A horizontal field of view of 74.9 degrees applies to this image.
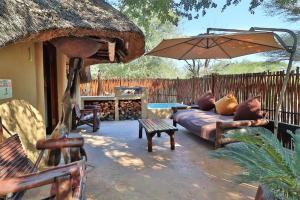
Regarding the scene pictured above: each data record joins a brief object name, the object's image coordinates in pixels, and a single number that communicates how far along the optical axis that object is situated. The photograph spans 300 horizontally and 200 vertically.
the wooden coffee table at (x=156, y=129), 3.55
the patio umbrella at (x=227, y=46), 3.24
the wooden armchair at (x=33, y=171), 1.19
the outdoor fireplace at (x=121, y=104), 6.50
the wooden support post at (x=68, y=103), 2.55
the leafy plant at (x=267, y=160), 1.32
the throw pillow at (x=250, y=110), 3.55
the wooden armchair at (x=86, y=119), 4.97
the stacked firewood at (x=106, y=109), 6.50
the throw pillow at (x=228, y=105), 4.43
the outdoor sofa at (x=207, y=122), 3.43
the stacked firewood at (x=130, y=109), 6.62
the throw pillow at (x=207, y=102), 5.17
